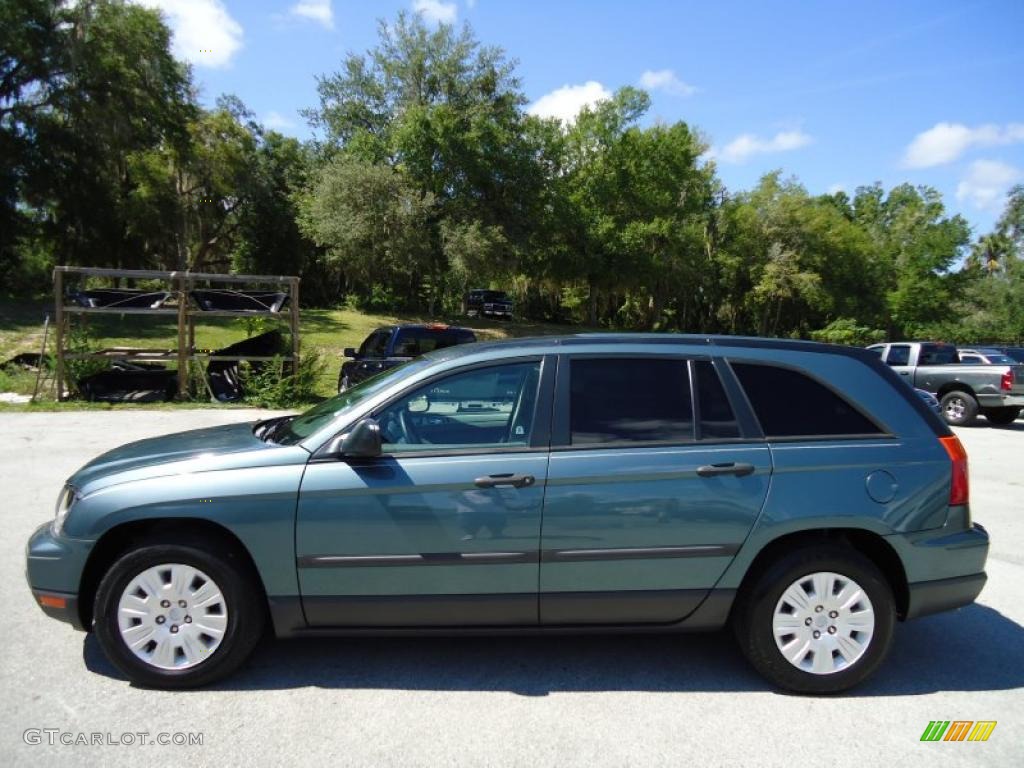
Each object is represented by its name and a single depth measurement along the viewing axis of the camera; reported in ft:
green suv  10.61
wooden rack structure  43.14
